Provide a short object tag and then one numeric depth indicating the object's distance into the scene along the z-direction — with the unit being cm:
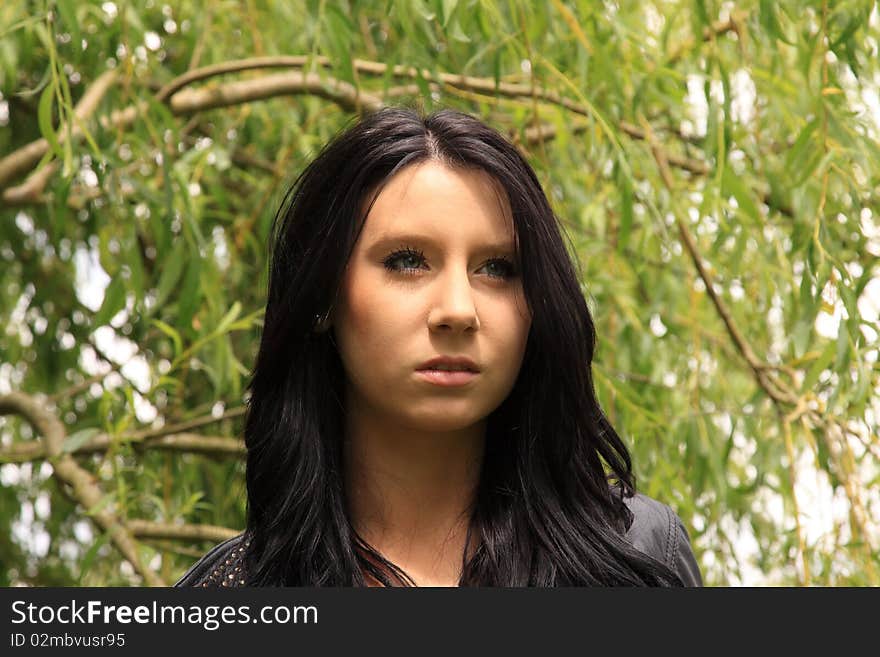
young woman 295
